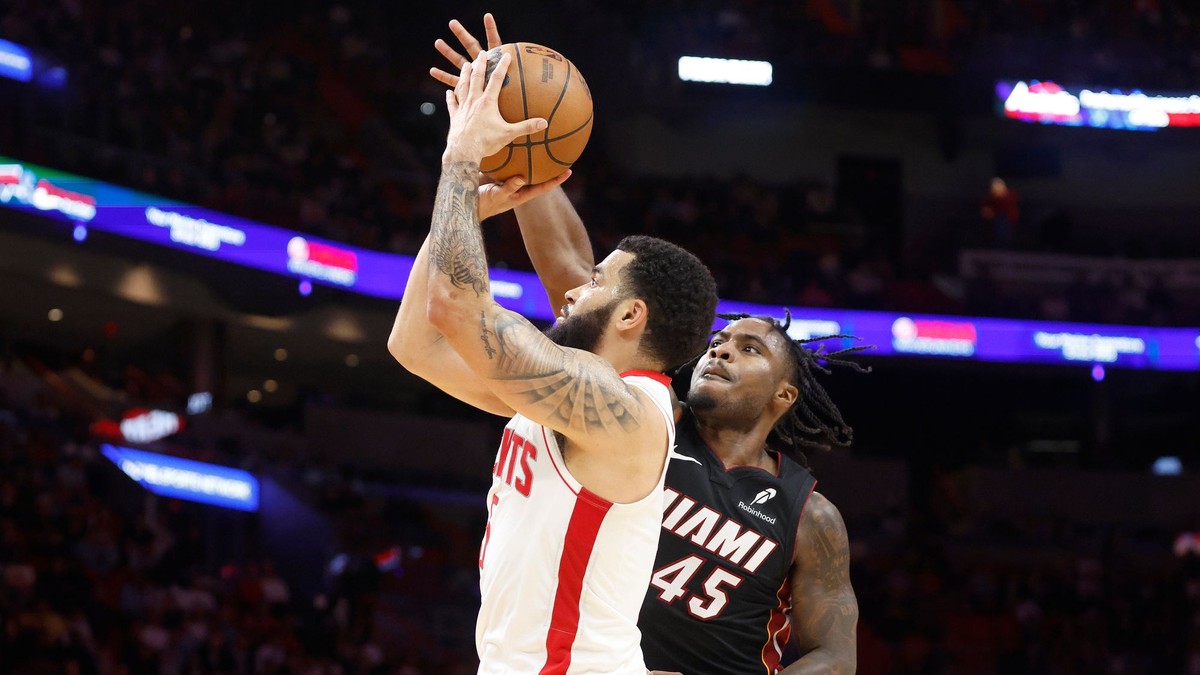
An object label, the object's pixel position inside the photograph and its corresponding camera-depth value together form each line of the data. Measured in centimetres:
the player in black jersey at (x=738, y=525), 397
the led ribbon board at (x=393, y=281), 1368
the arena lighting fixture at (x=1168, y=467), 1923
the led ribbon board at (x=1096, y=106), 2100
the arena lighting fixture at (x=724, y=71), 2034
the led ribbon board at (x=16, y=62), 1361
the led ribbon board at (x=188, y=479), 1284
